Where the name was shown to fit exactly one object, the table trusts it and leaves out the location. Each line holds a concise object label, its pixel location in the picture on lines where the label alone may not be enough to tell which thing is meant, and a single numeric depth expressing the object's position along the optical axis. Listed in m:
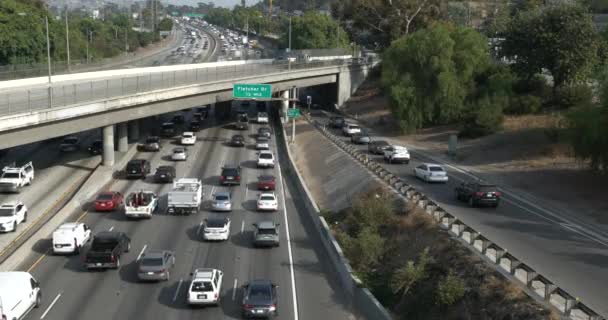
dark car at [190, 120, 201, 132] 78.00
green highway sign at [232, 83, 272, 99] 70.69
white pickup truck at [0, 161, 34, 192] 48.06
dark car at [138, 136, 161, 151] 66.31
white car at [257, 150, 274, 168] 61.94
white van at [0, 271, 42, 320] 26.34
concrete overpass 44.47
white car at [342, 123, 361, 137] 76.44
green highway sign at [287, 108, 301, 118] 72.38
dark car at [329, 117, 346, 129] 84.44
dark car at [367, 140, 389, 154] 63.44
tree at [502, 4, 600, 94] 67.75
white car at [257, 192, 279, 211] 47.16
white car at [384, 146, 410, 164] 58.09
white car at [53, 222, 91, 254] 36.22
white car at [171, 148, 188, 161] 63.66
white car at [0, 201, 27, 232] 38.91
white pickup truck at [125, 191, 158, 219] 43.69
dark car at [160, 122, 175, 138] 74.12
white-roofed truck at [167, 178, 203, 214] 45.38
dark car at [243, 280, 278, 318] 28.25
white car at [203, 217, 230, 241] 39.38
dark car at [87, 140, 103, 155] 62.22
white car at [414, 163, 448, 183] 48.92
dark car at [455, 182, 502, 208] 40.06
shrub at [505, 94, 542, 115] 69.50
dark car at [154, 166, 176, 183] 54.89
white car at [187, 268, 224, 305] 29.44
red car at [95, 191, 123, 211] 45.56
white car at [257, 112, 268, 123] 87.44
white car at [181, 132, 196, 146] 70.46
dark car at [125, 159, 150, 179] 55.75
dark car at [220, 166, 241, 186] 55.12
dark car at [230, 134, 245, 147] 71.25
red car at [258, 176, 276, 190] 53.28
